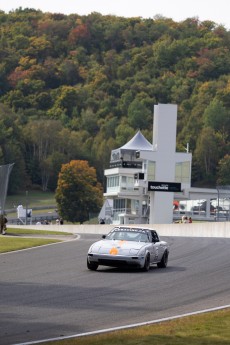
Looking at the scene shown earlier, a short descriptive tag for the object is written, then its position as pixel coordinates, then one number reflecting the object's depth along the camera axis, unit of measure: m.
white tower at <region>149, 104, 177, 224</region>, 97.12
